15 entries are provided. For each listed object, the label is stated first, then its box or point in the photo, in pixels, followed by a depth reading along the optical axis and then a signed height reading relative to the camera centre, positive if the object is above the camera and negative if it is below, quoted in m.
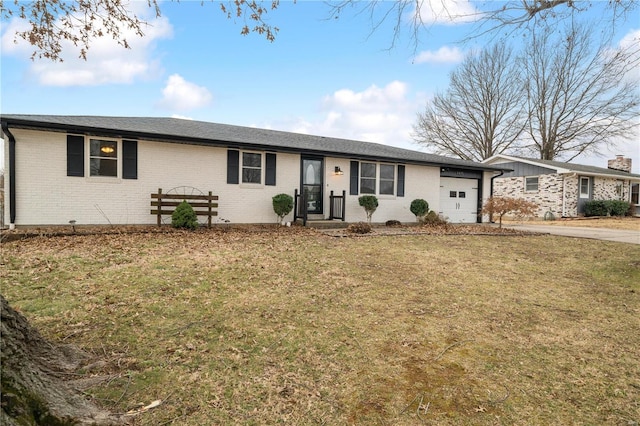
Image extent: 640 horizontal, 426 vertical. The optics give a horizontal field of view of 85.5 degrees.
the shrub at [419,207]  13.53 -0.08
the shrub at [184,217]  9.59 -0.43
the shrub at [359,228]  10.29 -0.73
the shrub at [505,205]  12.88 +0.03
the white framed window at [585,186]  21.30 +1.29
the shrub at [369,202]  12.42 +0.08
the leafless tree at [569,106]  24.23 +7.53
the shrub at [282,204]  11.02 -0.03
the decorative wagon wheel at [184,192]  10.29 +0.29
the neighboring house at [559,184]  20.45 +1.45
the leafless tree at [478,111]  27.38 +7.87
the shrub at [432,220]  13.44 -0.58
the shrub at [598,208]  21.16 -0.03
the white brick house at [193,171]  8.84 +1.01
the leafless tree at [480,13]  4.39 +2.61
